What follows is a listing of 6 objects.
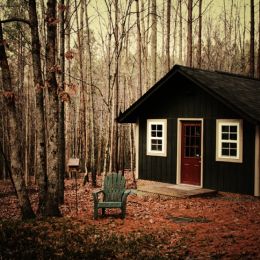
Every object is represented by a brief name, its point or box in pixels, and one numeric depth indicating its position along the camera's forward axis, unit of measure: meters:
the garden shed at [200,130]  11.99
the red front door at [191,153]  13.52
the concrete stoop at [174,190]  12.12
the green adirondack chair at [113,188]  9.82
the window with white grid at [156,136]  14.42
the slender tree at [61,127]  11.99
